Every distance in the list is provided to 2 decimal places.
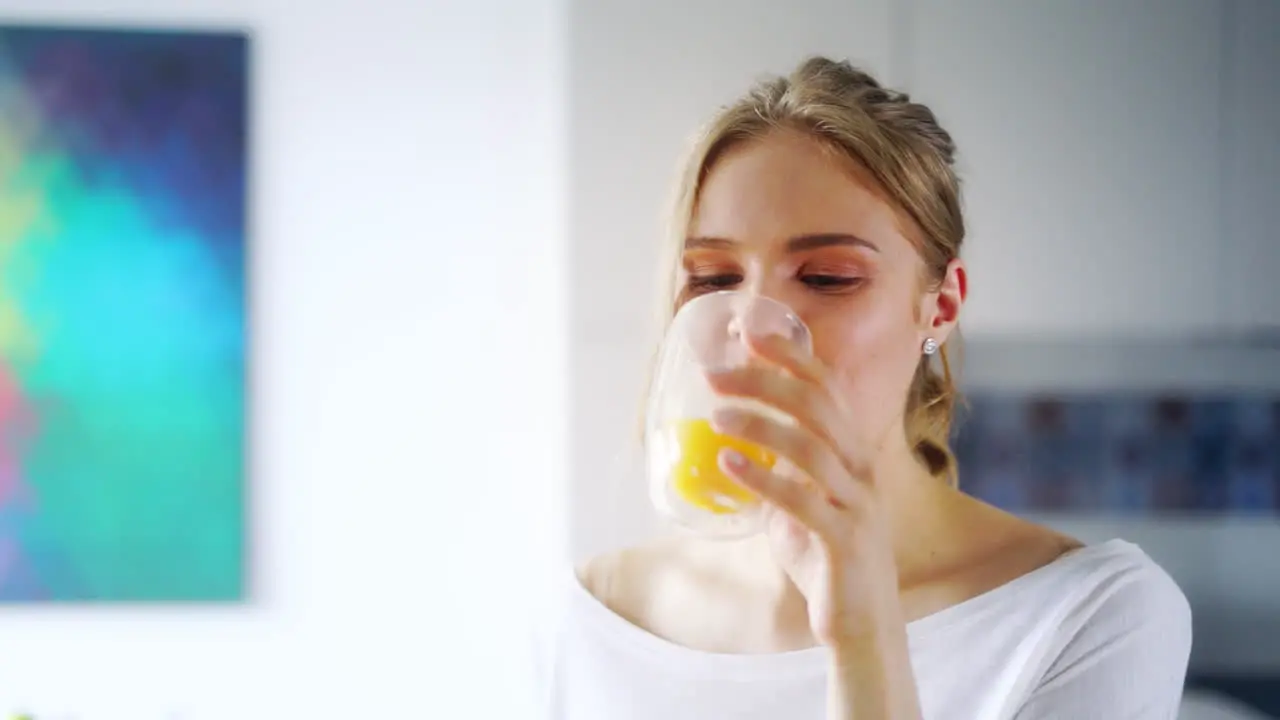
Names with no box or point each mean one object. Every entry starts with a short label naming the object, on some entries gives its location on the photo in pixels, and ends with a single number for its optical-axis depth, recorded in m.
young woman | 0.66
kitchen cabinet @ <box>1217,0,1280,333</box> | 1.71
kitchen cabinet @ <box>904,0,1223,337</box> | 1.68
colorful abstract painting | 1.87
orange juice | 0.72
